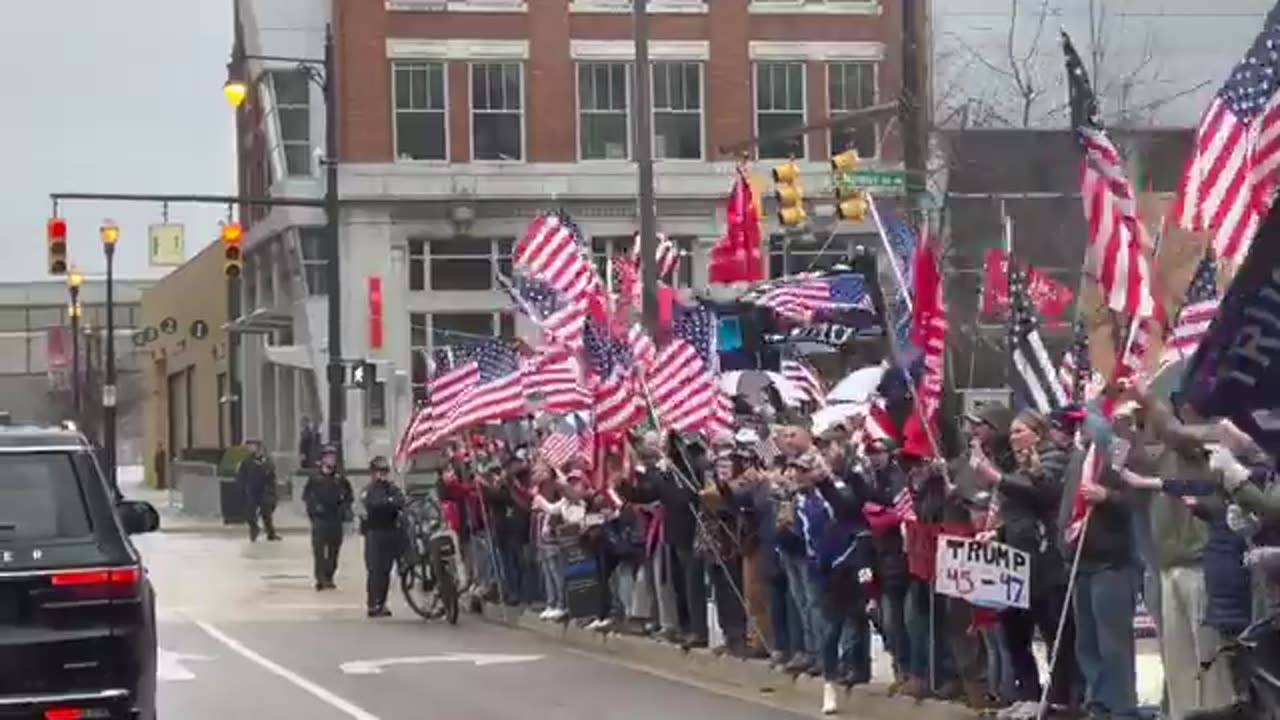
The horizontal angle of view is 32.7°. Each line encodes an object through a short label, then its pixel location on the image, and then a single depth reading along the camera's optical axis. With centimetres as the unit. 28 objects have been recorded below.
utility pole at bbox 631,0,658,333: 2570
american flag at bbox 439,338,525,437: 2328
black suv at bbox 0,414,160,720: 941
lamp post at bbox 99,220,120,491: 5730
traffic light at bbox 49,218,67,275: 3603
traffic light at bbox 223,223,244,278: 3731
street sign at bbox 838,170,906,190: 2414
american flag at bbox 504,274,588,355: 2194
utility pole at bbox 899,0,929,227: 2222
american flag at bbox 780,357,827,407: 2436
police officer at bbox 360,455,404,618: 2350
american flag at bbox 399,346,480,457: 2367
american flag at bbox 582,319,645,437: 1969
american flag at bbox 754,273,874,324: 2748
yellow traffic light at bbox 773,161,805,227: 2798
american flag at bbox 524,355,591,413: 2183
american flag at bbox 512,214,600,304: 2227
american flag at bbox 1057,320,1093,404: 1611
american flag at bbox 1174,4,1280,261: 1141
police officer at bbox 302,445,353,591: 2628
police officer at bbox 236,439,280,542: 4156
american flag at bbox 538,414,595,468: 2191
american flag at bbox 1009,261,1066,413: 1533
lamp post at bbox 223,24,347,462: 3641
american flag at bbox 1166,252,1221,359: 1165
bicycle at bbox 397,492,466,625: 2252
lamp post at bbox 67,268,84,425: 6012
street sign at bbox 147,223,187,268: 6284
